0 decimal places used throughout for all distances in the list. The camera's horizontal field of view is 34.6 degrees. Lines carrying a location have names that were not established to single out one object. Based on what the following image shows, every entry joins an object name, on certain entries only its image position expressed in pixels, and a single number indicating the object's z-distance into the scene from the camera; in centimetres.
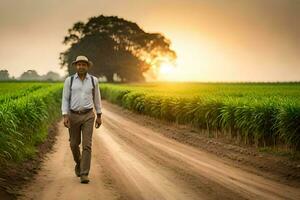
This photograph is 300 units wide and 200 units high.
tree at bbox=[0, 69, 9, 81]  16100
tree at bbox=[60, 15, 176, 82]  9088
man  993
